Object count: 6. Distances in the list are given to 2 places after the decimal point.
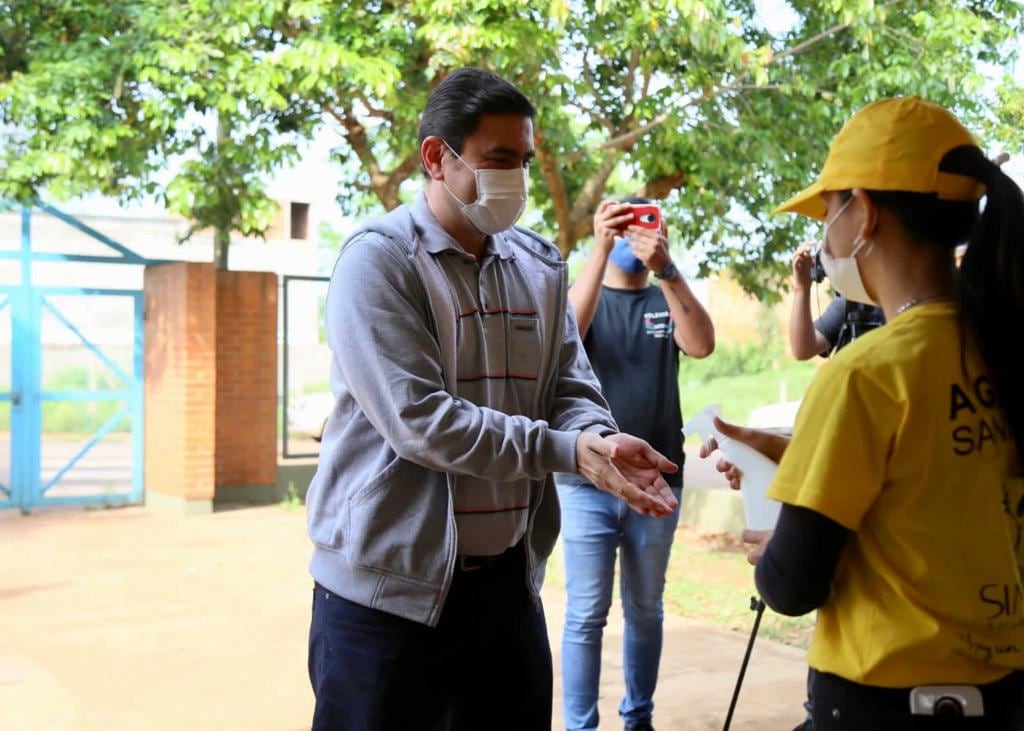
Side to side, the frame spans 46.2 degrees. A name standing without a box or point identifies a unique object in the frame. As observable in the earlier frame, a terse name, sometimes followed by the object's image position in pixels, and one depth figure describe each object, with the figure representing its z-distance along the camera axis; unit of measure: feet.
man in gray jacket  7.60
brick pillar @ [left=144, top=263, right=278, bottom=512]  36.40
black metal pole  10.80
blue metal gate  35.60
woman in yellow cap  5.60
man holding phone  13.70
